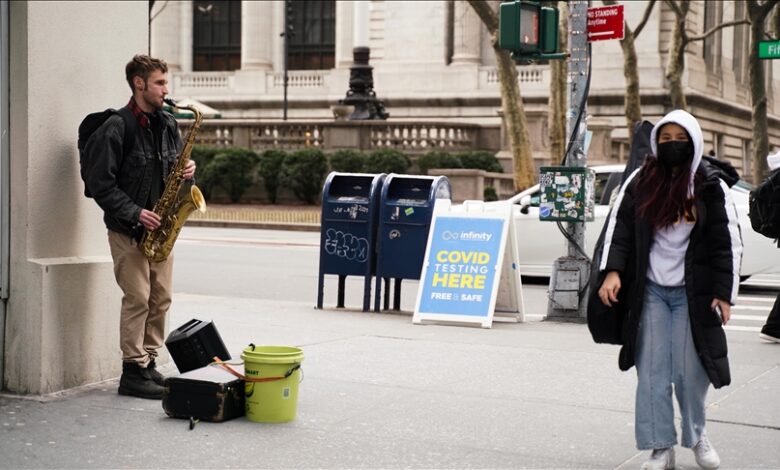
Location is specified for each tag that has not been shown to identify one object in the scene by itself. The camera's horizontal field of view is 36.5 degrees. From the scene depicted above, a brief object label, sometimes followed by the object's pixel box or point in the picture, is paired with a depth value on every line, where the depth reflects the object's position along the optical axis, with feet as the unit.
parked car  51.72
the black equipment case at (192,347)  24.52
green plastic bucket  22.57
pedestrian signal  40.06
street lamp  116.67
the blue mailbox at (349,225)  41.65
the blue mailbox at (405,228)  40.93
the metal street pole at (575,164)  40.52
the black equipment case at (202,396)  22.58
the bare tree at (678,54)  101.91
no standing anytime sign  41.04
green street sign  60.54
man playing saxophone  23.75
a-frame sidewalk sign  38.83
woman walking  19.21
